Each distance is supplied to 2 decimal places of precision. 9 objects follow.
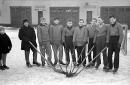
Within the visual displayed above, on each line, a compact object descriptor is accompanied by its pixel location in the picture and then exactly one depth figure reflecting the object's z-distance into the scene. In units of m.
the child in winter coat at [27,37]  5.82
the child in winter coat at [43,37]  5.83
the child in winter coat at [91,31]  5.66
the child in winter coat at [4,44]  5.63
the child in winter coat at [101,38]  5.39
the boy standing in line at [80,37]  5.69
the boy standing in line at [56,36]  5.87
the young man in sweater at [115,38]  5.12
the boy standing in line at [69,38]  5.84
